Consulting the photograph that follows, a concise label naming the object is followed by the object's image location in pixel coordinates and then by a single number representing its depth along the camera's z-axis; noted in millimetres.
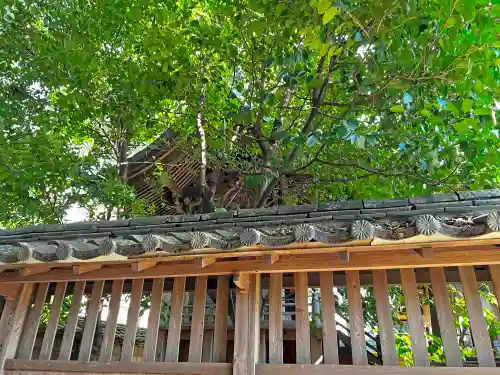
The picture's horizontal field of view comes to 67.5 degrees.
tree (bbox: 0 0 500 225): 3359
